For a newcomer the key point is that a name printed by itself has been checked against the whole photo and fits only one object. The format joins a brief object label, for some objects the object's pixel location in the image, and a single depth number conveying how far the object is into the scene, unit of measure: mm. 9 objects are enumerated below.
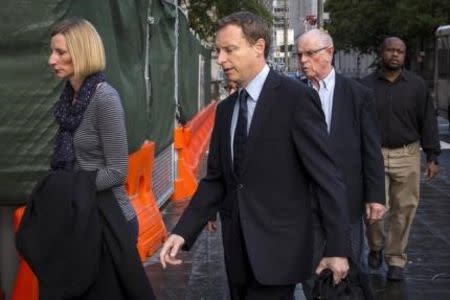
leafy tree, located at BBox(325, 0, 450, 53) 44625
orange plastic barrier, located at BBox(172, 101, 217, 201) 10547
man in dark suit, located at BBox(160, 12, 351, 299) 3346
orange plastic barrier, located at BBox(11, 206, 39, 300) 5070
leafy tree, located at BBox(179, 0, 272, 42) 27266
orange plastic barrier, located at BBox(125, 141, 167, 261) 6929
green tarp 4863
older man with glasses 5133
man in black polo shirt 6340
